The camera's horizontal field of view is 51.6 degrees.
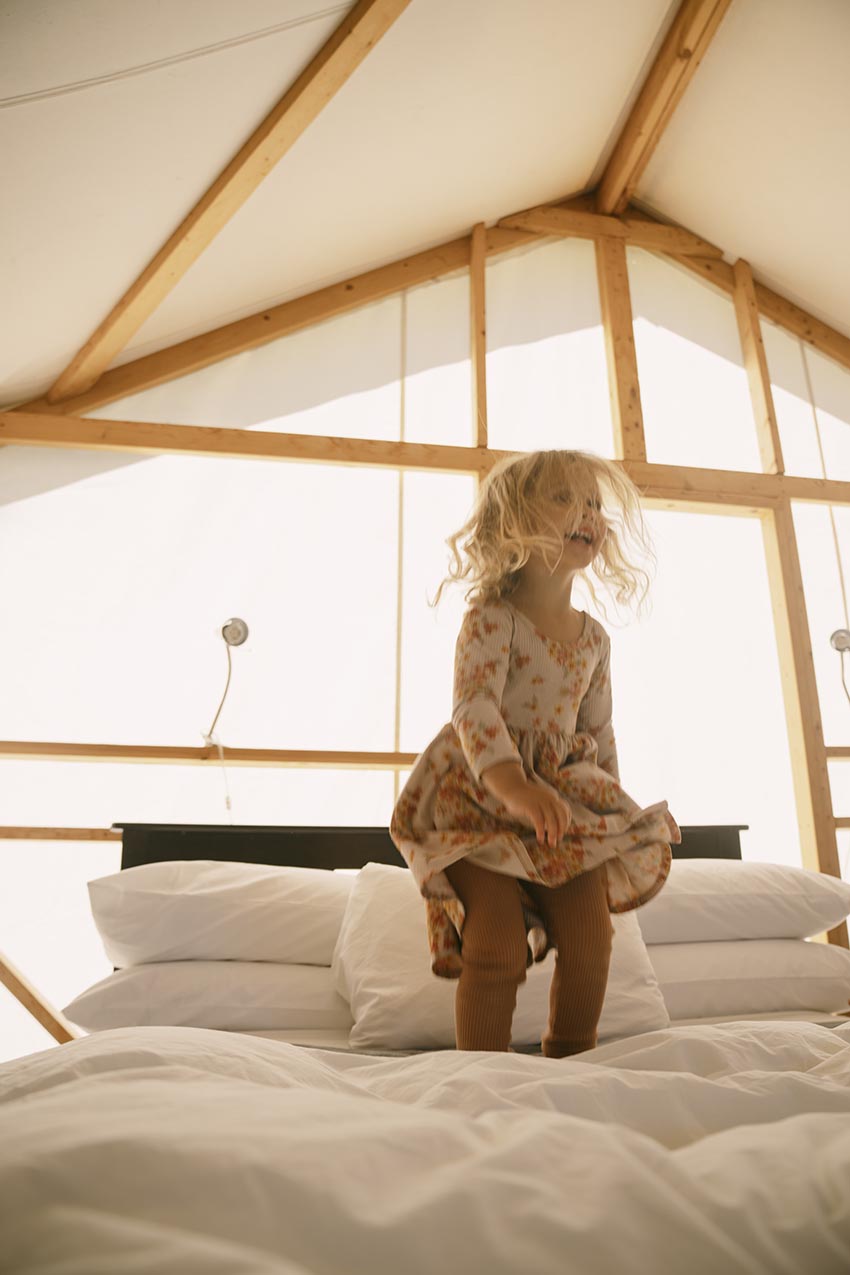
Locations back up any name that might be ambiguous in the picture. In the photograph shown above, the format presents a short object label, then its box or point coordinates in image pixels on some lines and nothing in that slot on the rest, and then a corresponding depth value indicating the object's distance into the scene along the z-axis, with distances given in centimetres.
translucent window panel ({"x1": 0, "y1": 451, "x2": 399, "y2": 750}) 320
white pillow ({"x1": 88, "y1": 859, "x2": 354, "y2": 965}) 169
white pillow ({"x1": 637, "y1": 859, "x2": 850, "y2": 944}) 183
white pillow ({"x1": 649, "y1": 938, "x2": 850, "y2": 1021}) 171
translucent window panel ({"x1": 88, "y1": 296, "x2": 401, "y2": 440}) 358
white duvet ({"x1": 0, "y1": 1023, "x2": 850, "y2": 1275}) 33
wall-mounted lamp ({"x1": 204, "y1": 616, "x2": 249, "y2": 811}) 318
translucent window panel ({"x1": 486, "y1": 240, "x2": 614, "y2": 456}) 382
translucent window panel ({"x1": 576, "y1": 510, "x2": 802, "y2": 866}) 347
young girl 123
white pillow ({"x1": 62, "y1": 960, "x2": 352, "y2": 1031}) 157
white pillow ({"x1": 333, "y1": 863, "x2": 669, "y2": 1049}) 142
